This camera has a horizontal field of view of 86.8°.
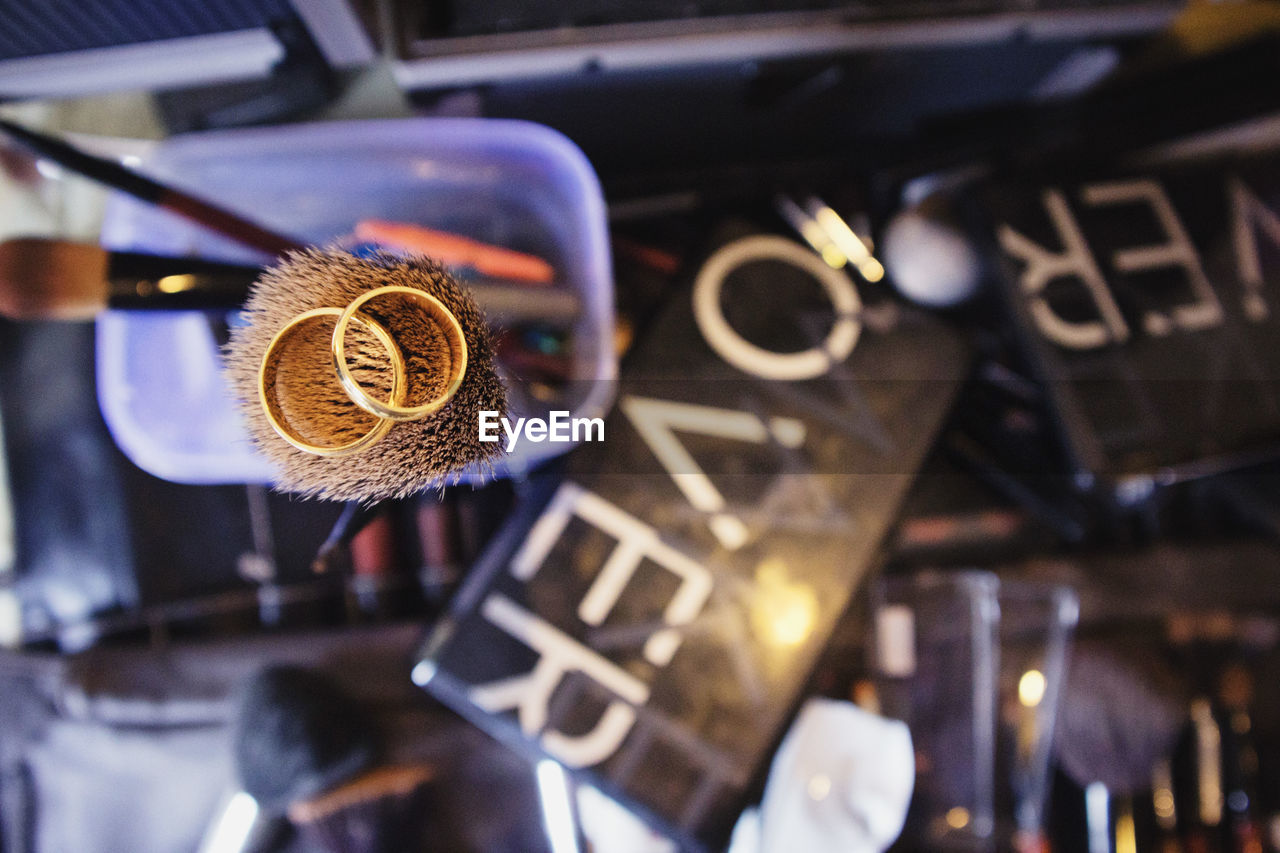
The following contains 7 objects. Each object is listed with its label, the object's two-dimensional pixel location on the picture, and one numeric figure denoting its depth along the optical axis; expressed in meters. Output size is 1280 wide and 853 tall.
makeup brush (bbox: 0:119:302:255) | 0.40
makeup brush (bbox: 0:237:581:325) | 0.40
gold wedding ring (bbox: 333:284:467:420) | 0.23
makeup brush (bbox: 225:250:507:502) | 0.26
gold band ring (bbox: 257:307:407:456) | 0.25
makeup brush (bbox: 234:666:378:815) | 0.61
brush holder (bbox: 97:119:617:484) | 0.53
